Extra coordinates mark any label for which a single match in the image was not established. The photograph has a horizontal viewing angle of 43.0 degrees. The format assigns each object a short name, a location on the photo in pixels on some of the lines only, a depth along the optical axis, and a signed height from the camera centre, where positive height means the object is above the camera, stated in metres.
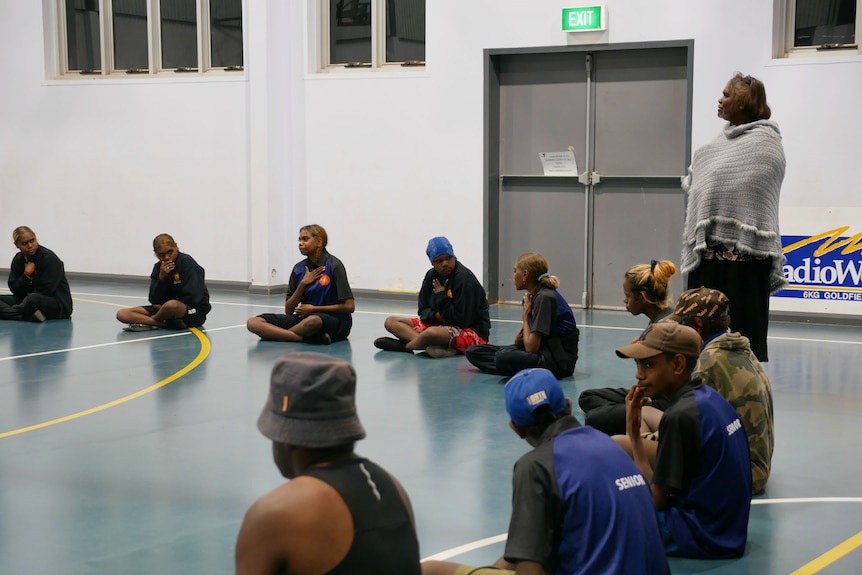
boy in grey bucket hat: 2.45 -0.77
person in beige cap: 4.42 -1.17
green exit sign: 13.05 +1.68
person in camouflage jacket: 5.21 -0.98
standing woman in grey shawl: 5.84 -0.28
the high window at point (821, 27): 12.31 +1.49
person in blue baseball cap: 3.31 -1.06
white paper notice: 13.82 -0.05
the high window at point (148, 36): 15.75 +1.83
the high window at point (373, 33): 14.66 +1.71
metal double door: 13.30 -0.01
